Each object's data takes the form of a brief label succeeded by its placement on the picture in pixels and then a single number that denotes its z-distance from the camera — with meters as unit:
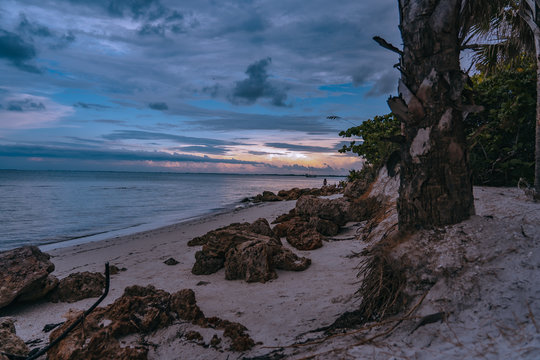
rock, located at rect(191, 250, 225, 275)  4.97
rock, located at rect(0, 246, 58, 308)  3.98
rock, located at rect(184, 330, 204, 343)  2.76
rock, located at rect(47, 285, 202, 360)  2.56
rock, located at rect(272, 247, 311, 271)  4.75
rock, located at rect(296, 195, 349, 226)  7.94
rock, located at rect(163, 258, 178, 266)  5.79
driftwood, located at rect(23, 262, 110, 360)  2.09
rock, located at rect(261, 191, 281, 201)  23.67
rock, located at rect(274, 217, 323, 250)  6.13
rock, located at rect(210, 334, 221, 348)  2.66
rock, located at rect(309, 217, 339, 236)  7.20
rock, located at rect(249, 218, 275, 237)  6.42
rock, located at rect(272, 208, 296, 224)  9.44
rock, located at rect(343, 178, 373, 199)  11.43
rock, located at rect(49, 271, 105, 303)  4.27
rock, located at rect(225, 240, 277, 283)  4.43
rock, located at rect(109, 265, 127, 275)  5.27
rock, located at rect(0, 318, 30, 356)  2.58
